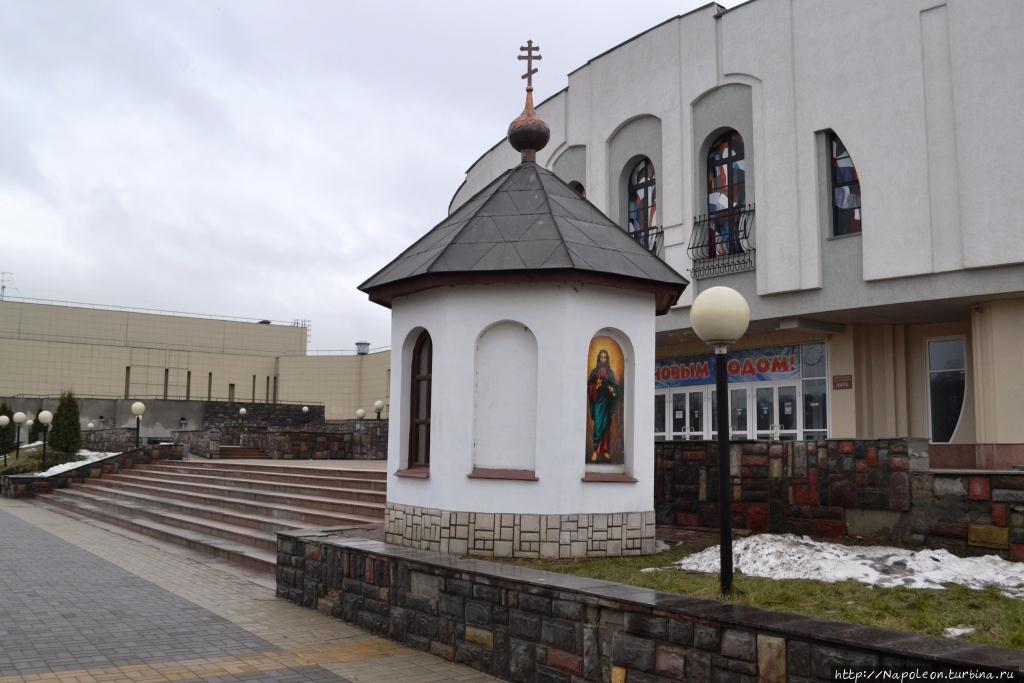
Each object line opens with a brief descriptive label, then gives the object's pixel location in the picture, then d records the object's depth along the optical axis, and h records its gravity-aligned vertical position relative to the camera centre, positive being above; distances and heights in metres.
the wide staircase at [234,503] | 13.75 -1.29
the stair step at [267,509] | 13.78 -1.28
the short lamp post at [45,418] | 26.11 +0.43
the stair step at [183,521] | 13.66 -1.58
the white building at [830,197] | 16.14 +5.09
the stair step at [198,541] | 12.28 -1.72
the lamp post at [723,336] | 6.33 +0.76
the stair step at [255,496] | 14.04 -1.15
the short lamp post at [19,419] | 30.39 +0.46
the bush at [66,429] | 29.36 +0.13
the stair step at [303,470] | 16.73 -0.74
